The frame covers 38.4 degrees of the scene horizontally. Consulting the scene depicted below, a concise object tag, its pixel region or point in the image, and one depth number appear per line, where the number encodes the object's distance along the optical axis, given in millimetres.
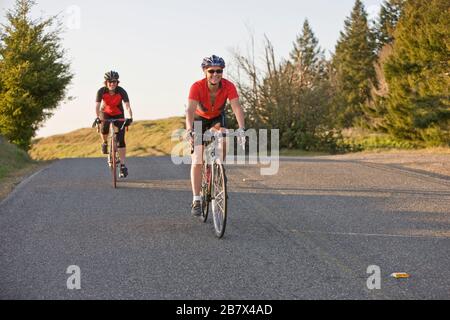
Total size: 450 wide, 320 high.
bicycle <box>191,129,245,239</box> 7501
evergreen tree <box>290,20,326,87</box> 29719
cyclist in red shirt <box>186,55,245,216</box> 7836
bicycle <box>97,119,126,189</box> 13050
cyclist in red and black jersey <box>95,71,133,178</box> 12977
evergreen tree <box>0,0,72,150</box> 23766
